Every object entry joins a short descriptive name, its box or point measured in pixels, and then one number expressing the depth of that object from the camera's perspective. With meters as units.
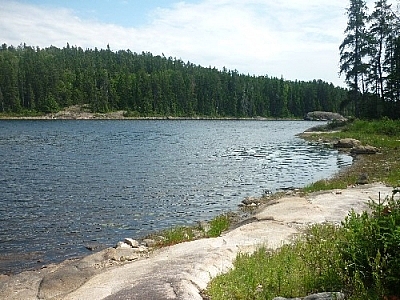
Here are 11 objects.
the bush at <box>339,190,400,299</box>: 6.21
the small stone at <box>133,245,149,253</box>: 14.69
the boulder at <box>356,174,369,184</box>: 23.59
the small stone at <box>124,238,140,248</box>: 15.72
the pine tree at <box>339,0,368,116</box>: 60.72
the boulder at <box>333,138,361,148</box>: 46.47
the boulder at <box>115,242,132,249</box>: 15.24
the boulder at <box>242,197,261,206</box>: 23.26
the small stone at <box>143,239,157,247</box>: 15.96
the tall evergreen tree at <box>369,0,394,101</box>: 58.69
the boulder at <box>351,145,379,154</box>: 39.09
